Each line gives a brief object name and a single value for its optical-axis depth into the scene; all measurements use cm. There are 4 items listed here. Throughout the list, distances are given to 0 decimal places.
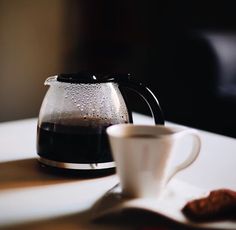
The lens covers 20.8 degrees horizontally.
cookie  73
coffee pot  90
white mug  75
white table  77
